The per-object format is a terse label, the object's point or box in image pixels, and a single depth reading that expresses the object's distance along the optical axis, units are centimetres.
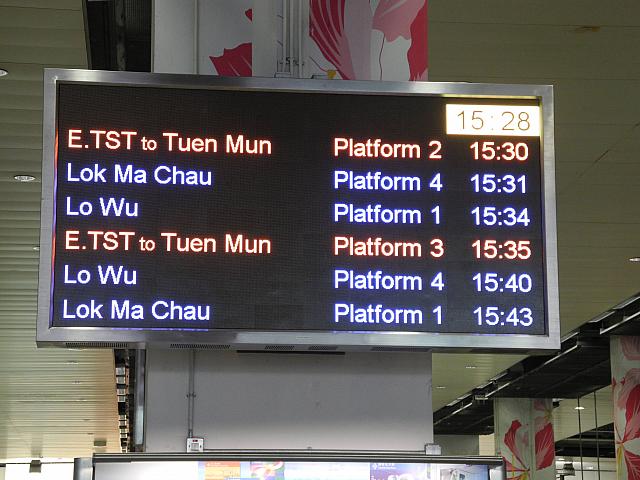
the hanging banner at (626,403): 1736
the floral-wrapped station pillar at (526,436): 2402
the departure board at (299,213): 441
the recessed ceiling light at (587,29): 795
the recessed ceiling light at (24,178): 1066
